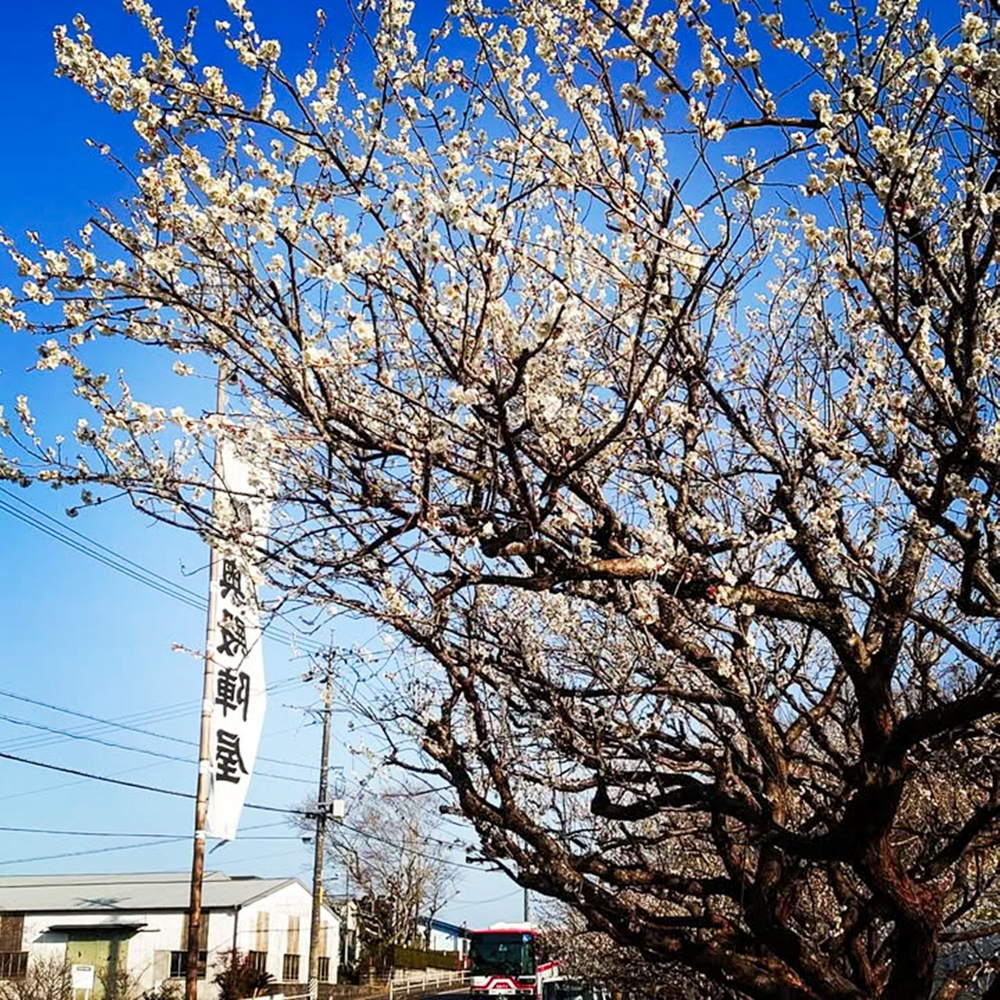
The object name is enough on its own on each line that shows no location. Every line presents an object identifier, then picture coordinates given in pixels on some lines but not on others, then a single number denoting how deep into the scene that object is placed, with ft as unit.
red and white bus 93.66
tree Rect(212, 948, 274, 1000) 85.81
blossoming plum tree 11.47
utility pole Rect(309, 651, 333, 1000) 77.10
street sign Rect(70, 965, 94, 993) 53.88
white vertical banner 35.17
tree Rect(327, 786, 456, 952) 144.05
